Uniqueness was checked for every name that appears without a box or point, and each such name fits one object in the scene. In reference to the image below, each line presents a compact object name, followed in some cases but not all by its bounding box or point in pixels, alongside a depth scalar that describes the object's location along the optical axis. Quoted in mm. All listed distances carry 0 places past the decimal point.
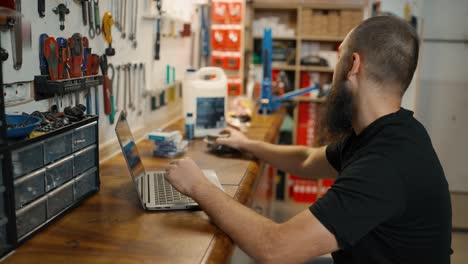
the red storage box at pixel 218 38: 3938
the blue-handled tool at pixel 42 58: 1509
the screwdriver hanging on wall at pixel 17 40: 1356
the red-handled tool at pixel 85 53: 1781
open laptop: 1449
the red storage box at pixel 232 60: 4012
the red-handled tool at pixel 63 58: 1603
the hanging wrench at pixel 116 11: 2064
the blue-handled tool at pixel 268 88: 3350
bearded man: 1154
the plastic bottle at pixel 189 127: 2502
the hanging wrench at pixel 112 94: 2072
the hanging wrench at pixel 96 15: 1868
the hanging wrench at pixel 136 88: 2388
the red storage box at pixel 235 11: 3938
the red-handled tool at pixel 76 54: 1676
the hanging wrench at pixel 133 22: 2285
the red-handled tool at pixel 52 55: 1520
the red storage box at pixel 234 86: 4012
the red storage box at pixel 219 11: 3900
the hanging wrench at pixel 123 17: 2172
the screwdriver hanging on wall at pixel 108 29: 1961
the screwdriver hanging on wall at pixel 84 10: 1780
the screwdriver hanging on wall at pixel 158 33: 2660
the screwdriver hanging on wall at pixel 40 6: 1479
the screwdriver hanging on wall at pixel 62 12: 1594
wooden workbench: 1118
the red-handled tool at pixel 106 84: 1958
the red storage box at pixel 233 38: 3982
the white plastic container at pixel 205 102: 2566
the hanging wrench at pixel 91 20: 1823
